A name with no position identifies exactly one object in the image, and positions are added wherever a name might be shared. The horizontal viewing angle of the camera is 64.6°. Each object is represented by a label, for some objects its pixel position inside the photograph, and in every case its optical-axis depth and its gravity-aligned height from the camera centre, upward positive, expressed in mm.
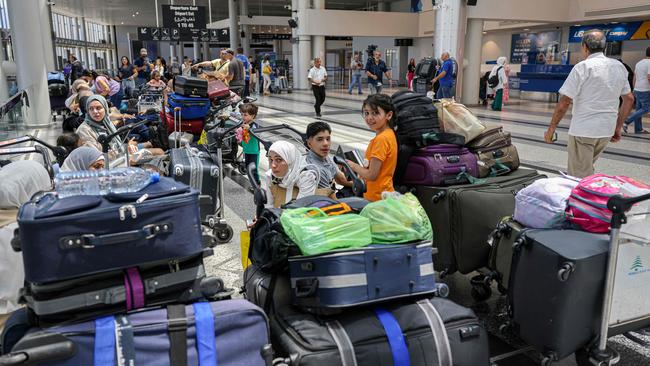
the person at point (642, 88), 10305 -393
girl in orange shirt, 3354 -505
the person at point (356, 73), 22016 -129
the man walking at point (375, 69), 18422 +31
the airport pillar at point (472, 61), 15586 +244
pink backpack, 2311 -585
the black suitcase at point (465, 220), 3098 -901
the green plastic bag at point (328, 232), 2031 -641
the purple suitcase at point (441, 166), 3393 -636
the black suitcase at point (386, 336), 1924 -1014
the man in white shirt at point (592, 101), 4230 -274
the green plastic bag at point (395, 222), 2123 -626
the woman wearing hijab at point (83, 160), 3412 -579
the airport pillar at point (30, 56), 11406 +356
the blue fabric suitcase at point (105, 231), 1589 -508
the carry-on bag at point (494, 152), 3682 -590
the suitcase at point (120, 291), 1644 -721
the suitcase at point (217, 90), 6859 -259
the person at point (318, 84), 13711 -361
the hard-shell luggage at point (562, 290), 2078 -899
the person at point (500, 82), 14572 -367
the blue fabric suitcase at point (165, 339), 1571 -848
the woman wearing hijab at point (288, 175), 3197 -646
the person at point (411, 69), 22625 +26
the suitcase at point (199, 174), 4120 -824
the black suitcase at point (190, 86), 6312 -183
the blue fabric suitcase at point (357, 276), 1976 -793
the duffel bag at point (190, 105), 6379 -414
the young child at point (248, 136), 5820 -727
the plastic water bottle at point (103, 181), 1937 -437
